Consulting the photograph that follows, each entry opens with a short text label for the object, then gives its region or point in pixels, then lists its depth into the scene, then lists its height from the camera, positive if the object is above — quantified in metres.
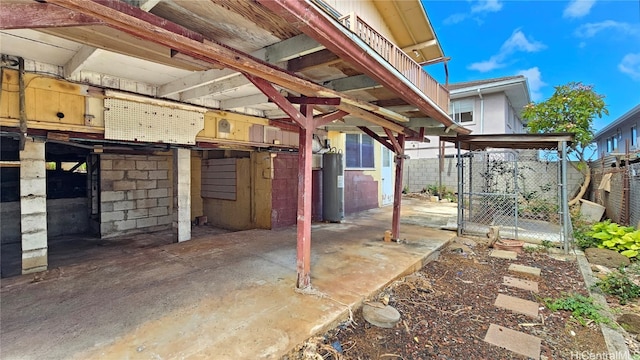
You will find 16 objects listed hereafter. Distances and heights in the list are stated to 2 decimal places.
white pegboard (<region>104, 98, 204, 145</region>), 3.79 +0.80
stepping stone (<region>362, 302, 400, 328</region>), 2.66 -1.37
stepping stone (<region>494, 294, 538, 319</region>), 2.97 -1.44
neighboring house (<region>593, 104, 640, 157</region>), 9.98 +1.97
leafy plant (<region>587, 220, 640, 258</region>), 4.41 -1.05
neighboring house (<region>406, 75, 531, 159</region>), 11.80 +3.30
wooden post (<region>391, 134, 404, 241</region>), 5.25 -0.37
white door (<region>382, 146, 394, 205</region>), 10.70 -0.03
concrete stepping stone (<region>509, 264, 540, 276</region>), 4.06 -1.40
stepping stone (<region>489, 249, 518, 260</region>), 4.77 -1.37
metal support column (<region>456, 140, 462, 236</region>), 6.07 -0.30
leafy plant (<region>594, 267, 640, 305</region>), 3.23 -1.35
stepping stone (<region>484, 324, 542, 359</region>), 2.33 -1.46
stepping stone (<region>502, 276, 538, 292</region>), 3.56 -1.42
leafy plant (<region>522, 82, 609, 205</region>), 8.22 +1.91
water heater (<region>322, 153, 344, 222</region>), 7.10 -0.28
